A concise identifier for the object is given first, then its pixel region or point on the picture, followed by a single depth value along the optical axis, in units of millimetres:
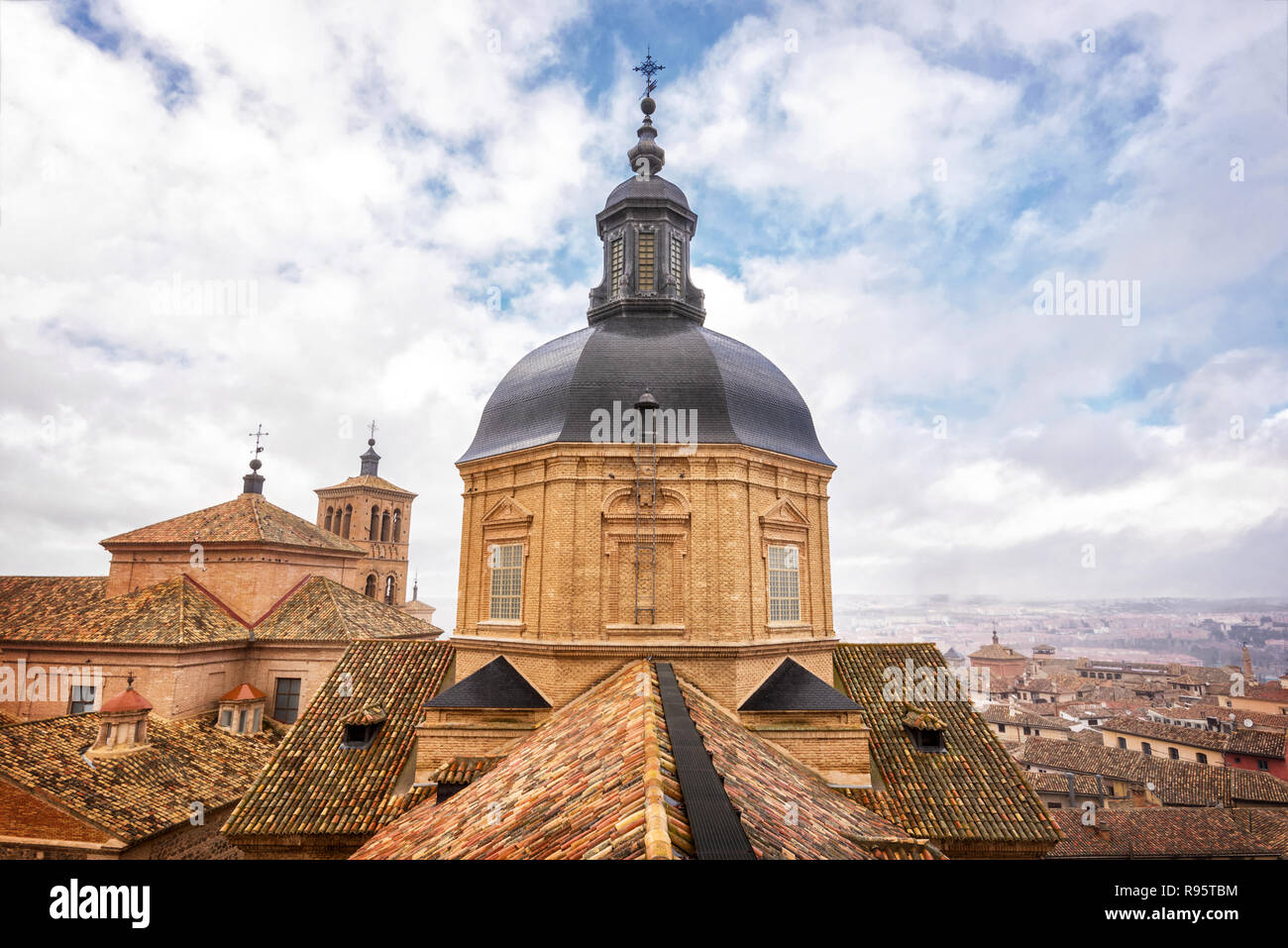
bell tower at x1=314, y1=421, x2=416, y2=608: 49875
